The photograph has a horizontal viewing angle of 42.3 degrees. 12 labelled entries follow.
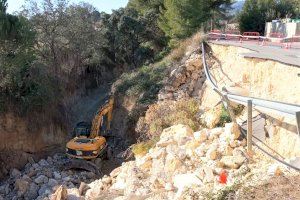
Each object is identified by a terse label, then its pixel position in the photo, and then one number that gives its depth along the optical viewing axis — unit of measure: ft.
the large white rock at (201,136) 41.14
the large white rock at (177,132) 45.88
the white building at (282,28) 81.66
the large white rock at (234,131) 37.88
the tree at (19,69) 63.21
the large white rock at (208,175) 33.61
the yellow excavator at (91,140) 57.31
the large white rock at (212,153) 36.99
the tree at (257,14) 93.81
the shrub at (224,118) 44.62
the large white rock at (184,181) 33.94
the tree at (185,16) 80.69
